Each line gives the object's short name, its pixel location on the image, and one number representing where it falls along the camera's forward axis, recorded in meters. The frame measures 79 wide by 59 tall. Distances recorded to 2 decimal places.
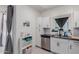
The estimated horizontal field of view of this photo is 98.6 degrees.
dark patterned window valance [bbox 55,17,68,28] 1.85
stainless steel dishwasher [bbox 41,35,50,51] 2.01
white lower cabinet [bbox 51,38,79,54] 1.92
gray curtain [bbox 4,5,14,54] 1.85
